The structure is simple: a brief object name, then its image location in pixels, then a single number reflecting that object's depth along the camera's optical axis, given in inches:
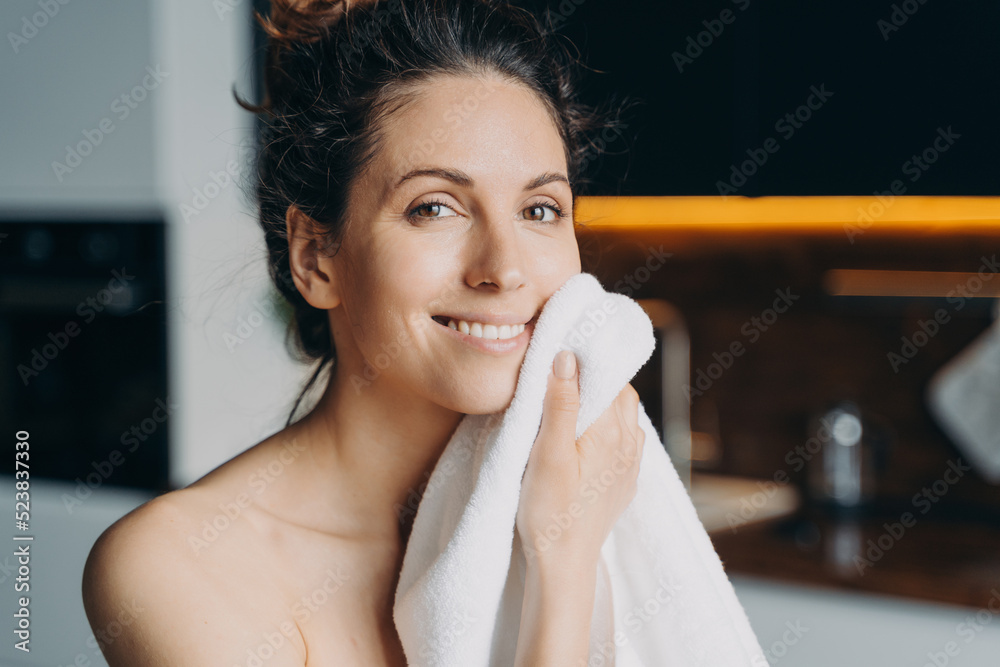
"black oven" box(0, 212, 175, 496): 96.7
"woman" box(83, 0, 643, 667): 34.4
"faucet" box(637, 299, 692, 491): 100.2
